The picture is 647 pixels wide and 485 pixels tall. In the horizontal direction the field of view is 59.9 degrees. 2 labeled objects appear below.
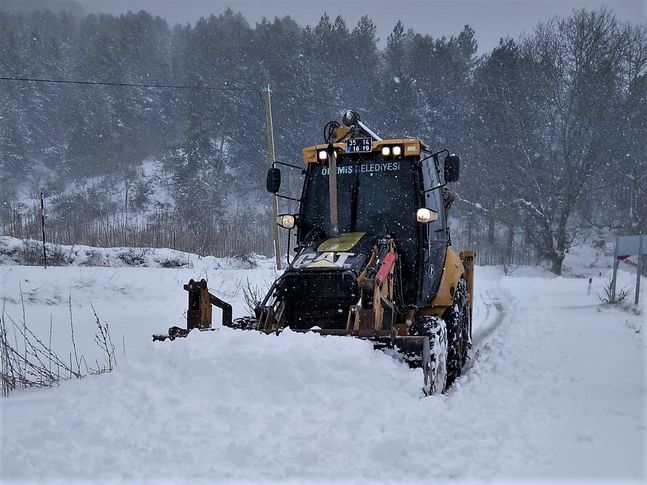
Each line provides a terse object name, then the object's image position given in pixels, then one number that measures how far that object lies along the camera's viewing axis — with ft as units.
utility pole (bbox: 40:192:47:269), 37.84
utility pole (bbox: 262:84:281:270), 55.26
